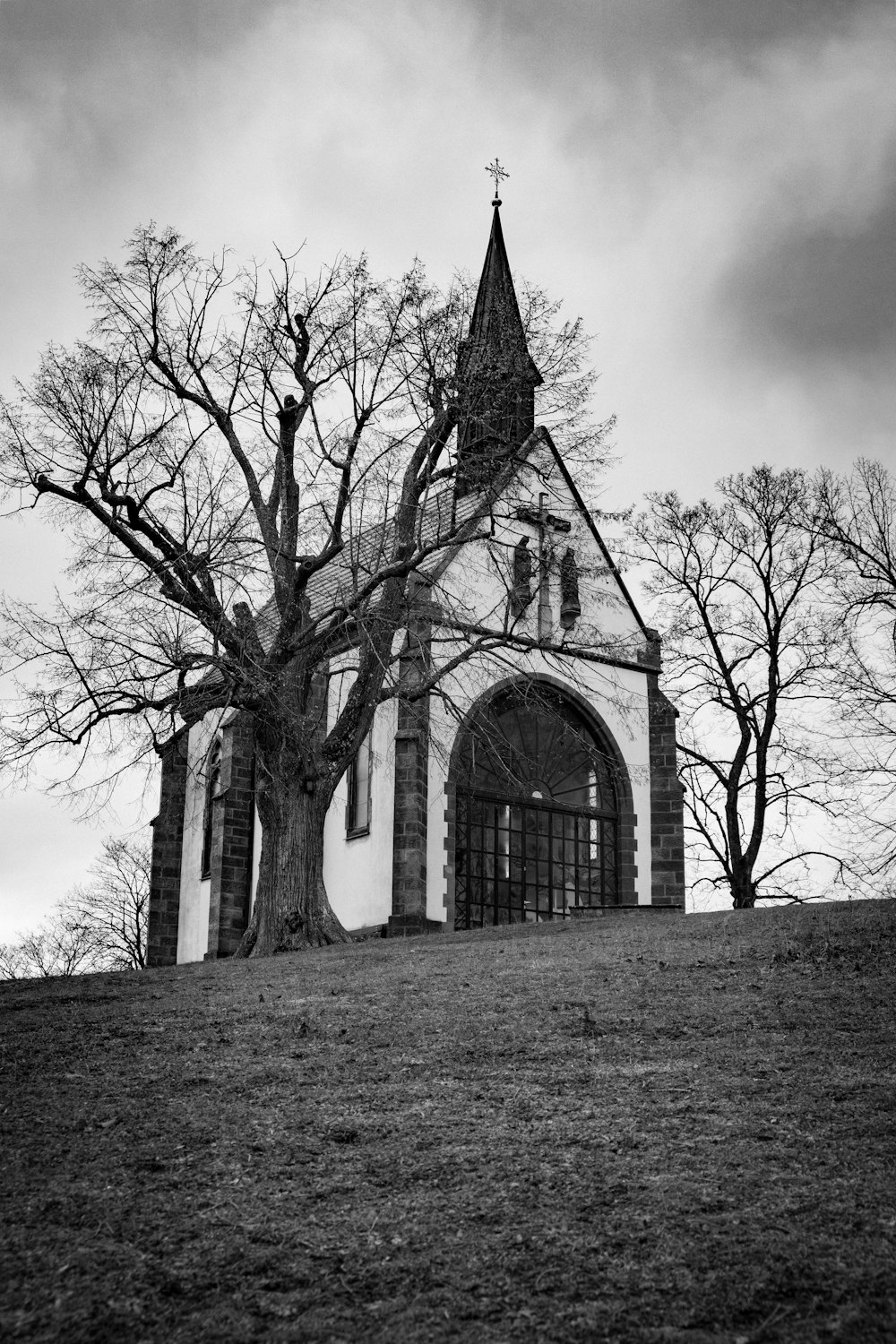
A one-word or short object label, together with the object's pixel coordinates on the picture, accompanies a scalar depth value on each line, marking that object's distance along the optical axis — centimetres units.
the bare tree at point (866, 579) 2577
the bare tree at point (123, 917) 4297
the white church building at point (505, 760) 2172
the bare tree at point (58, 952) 4350
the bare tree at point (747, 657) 2938
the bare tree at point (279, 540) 1817
